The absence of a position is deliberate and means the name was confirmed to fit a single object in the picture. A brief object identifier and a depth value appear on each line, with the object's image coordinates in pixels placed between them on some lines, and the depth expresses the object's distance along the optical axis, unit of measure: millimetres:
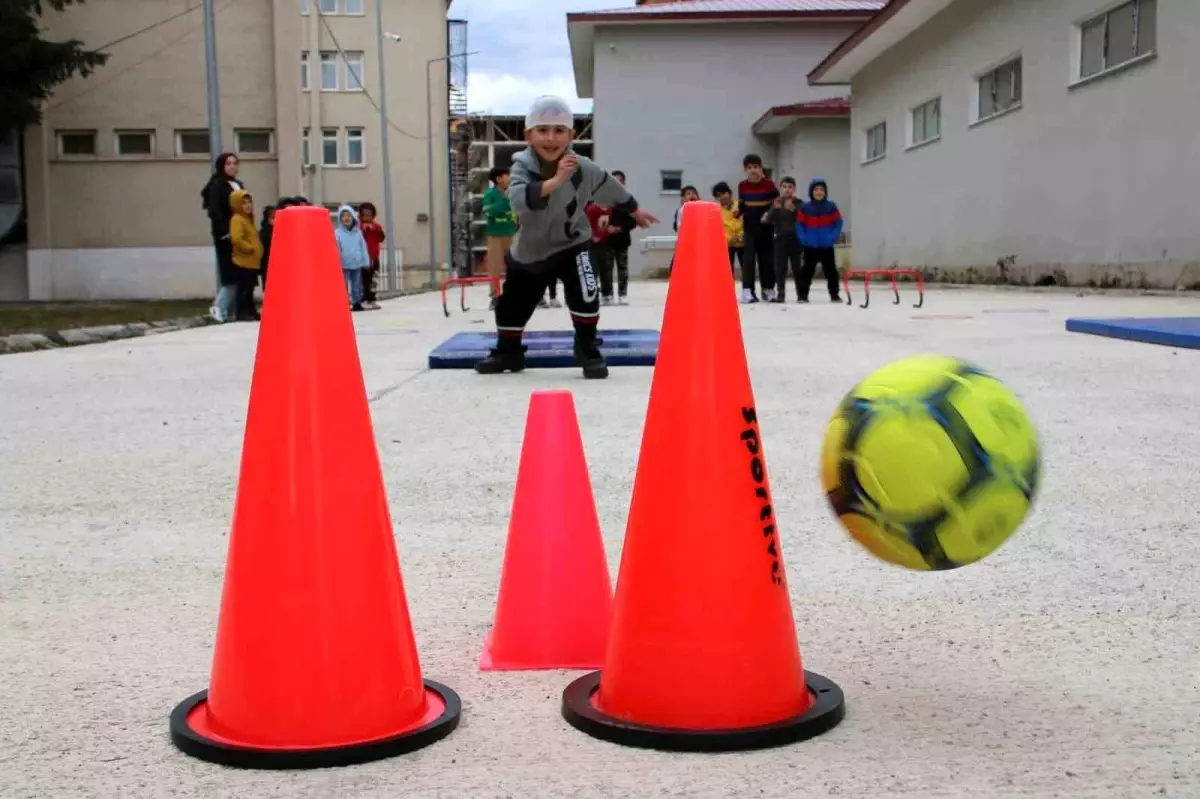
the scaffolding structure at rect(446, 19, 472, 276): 61150
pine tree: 33344
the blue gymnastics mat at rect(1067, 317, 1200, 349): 8398
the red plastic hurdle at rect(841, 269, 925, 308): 15191
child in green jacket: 14703
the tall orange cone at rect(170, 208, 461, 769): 2062
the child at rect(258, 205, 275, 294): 16125
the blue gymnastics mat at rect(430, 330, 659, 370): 7953
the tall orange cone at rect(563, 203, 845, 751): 2105
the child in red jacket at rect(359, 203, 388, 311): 19531
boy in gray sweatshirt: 6887
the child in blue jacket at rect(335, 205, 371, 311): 17500
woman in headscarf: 14320
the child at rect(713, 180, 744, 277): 17344
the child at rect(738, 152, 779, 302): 15961
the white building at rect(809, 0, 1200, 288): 15812
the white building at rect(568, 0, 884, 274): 41219
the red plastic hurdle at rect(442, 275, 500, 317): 13956
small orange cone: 2531
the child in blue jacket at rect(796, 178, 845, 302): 16219
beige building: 37844
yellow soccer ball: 2211
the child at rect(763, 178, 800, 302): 16609
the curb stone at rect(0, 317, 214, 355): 11031
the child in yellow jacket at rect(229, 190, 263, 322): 14484
